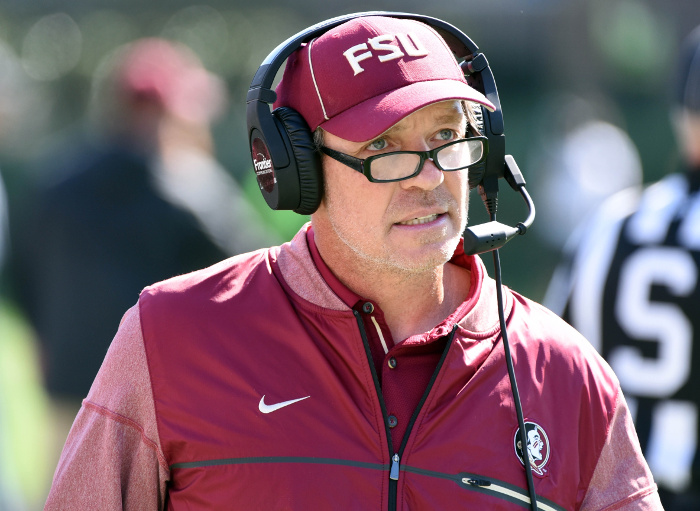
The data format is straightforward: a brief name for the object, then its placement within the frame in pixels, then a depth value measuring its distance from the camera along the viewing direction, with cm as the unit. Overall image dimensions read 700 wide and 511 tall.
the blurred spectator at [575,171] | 2014
